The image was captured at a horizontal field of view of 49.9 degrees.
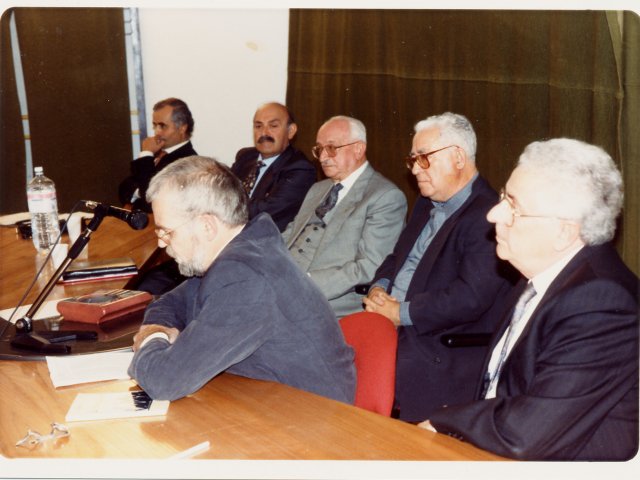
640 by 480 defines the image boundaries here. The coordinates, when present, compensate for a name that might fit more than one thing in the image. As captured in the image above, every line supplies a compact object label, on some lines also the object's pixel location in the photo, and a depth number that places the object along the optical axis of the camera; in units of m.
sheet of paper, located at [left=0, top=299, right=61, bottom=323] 2.32
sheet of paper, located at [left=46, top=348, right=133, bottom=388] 1.78
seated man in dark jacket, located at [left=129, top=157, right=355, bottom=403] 1.66
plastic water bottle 3.33
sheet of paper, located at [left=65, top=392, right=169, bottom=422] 1.56
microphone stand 1.99
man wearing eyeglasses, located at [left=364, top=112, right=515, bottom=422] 2.55
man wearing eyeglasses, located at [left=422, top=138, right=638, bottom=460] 1.44
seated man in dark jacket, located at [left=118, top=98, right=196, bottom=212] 4.71
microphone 2.00
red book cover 2.26
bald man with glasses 3.19
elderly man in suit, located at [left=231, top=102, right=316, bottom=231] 4.10
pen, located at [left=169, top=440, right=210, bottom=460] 1.39
